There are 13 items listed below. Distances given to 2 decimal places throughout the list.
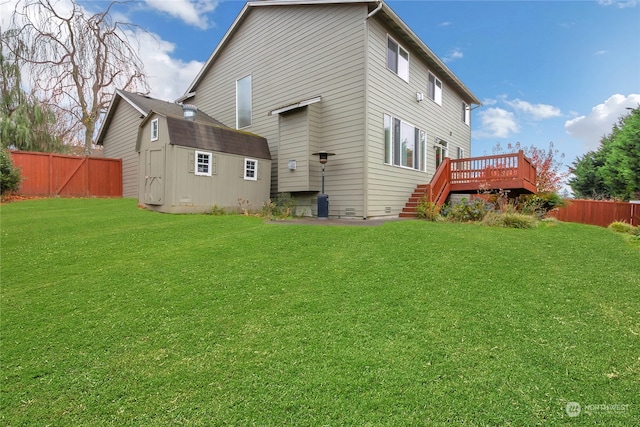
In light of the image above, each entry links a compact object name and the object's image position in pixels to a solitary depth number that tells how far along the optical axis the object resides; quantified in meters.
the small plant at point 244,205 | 10.41
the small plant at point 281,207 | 9.83
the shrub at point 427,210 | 9.16
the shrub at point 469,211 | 8.59
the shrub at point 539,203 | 9.75
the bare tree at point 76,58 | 15.94
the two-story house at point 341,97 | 8.92
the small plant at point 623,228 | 7.98
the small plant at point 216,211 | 9.61
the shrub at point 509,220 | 7.66
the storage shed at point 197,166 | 9.16
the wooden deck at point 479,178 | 9.25
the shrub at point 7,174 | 11.35
